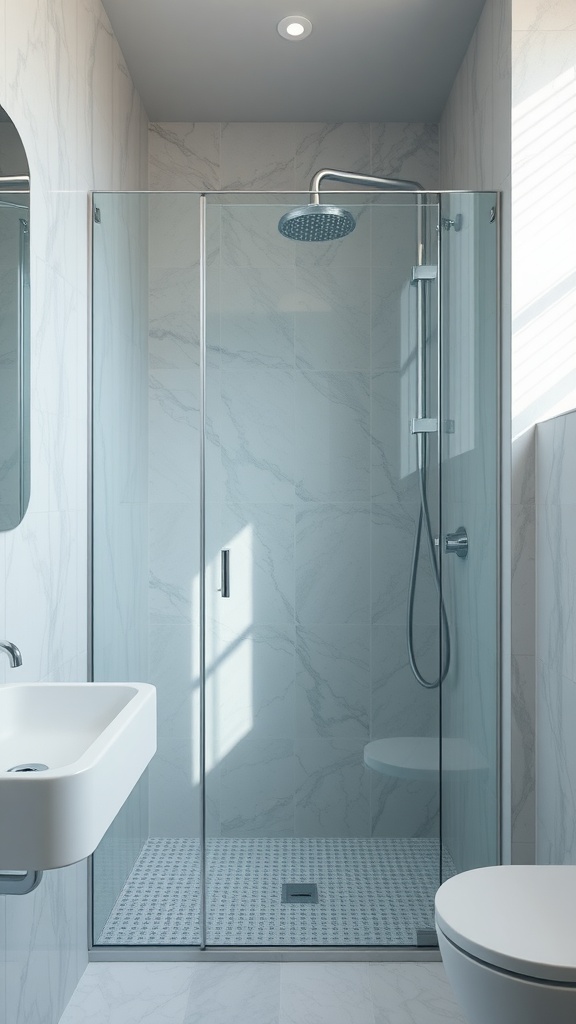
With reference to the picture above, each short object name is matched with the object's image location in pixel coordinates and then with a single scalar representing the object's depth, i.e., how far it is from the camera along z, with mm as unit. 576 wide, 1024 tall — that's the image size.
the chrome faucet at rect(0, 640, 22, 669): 1402
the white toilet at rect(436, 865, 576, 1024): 1152
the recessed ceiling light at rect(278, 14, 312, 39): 2447
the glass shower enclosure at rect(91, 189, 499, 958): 2242
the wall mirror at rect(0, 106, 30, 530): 1581
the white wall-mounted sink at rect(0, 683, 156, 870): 1058
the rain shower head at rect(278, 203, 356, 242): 2186
